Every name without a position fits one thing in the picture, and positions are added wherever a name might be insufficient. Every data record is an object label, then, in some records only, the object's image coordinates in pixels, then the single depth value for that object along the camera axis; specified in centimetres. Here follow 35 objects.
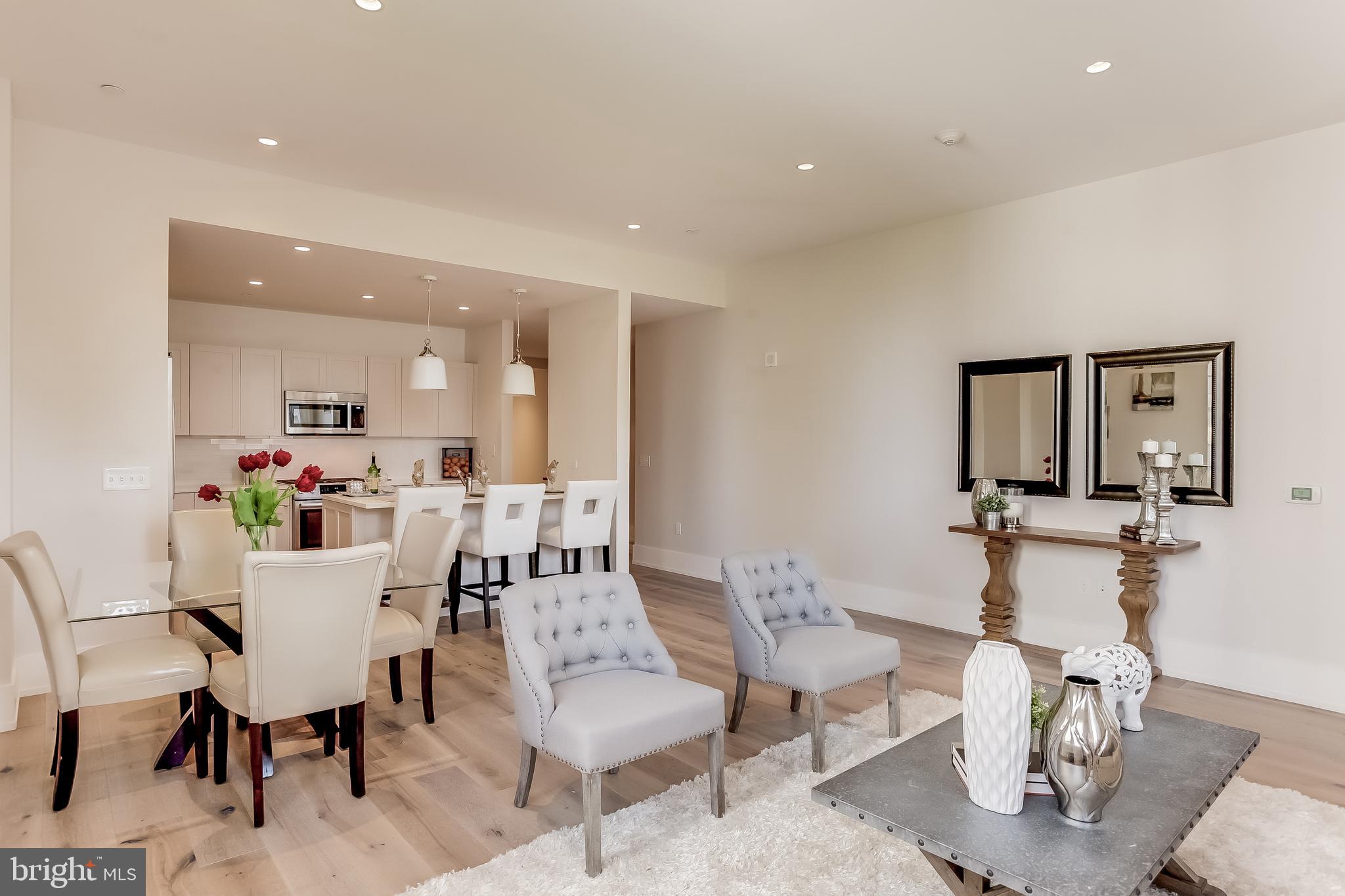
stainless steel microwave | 712
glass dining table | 254
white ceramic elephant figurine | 219
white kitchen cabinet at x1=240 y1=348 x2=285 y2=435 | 690
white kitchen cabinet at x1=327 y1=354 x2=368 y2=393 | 741
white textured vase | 178
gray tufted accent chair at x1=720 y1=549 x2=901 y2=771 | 294
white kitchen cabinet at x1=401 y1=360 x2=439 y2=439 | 788
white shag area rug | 215
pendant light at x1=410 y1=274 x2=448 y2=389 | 547
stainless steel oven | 702
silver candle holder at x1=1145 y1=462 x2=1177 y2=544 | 398
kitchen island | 518
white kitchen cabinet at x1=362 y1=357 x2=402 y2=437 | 769
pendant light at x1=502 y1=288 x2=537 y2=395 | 592
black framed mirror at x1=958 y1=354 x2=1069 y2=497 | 462
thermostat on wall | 373
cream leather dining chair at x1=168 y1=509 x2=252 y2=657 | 345
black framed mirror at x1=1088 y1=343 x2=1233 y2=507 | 399
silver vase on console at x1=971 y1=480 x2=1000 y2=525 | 469
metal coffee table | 156
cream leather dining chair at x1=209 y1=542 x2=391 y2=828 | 244
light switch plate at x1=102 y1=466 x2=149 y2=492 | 391
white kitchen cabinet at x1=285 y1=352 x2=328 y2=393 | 717
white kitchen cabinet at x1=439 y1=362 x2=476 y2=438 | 812
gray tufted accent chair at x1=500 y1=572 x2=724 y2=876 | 223
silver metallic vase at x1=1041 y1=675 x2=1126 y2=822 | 172
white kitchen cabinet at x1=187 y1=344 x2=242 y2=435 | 661
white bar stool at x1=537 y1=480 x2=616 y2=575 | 550
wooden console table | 400
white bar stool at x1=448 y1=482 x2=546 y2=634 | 515
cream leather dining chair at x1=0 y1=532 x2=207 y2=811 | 247
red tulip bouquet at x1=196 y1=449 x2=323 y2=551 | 305
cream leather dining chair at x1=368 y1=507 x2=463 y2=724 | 331
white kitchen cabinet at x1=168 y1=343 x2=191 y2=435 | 645
